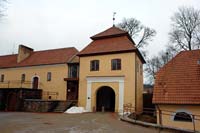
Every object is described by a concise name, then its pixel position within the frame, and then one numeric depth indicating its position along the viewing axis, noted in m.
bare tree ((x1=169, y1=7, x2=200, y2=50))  18.87
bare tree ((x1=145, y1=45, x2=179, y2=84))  28.96
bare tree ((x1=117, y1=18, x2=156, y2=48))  23.00
